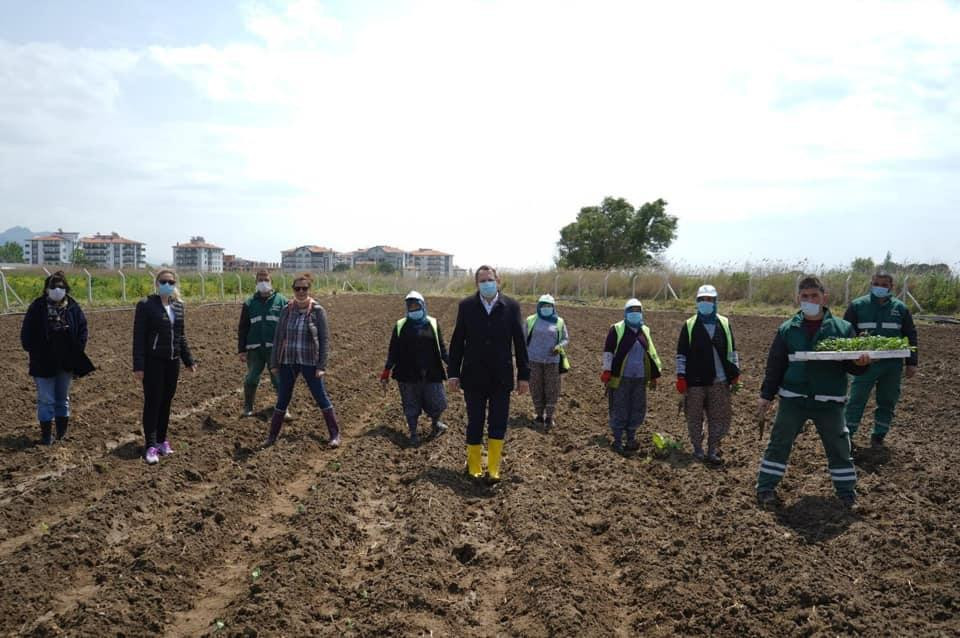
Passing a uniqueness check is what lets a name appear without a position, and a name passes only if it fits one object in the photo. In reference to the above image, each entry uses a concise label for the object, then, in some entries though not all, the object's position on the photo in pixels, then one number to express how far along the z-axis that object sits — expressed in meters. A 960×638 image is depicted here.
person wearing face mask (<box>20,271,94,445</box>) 7.52
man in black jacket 6.44
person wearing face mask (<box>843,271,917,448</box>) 7.92
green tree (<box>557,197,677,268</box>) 55.53
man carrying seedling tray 5.82
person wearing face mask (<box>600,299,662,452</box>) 7.98
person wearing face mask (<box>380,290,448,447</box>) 8.16
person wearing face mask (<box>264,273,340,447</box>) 7.74
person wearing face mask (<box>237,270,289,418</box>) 9.15
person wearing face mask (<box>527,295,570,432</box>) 8.97
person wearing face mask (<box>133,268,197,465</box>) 7.04
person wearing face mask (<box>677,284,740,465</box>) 7.29
